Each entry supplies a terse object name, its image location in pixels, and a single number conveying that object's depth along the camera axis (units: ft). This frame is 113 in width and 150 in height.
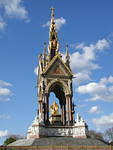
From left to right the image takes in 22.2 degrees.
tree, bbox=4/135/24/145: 162.61
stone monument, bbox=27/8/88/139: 110.42
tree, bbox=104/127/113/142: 219.00
